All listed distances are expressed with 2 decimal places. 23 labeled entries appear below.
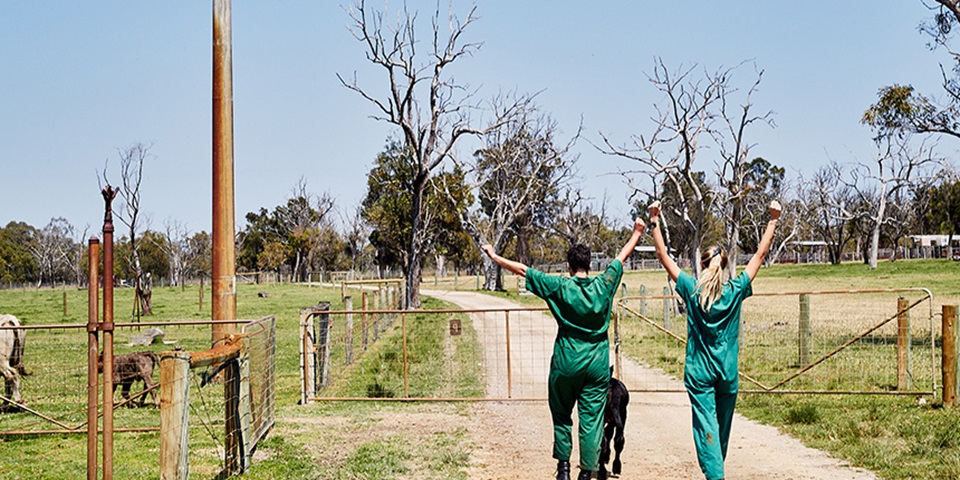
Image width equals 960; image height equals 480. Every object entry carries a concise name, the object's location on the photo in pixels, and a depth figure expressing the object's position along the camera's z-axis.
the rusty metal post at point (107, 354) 6.14
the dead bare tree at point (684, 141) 29.00
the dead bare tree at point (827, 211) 82.81
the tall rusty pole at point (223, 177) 11.74
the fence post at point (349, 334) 16.86
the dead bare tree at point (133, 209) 37.78
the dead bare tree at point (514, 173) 57.97
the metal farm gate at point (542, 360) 13.73
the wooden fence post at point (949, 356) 11.59
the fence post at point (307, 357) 13.32
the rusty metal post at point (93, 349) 6.07
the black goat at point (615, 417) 8.37
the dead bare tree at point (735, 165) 29.20
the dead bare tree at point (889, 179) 66.56
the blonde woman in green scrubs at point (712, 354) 6.46
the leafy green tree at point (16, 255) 100.36
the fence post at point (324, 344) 14.33
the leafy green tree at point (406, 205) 53.72
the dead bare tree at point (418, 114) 33.03
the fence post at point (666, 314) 22.15
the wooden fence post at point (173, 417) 6.82
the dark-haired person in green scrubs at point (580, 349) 6.78
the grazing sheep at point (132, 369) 12.38
